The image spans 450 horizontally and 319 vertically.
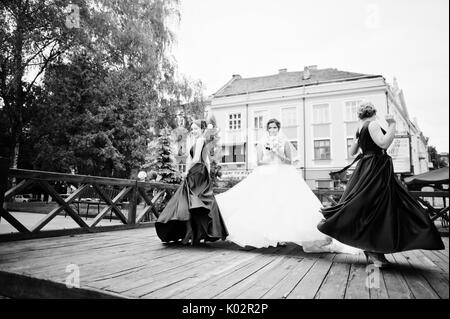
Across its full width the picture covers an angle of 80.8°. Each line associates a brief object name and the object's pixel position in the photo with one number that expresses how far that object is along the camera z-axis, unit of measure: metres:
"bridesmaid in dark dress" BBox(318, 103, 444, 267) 2.25
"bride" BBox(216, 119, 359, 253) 3.21
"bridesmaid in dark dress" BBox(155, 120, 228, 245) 3.57
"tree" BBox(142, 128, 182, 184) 11.56
